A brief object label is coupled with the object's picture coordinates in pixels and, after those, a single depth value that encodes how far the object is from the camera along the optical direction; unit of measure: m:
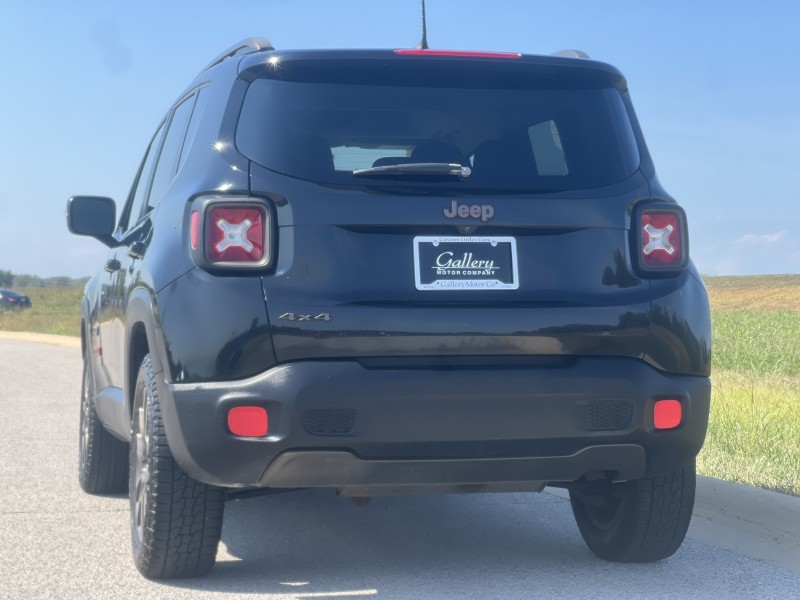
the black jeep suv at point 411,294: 4.31
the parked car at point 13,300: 62.72
